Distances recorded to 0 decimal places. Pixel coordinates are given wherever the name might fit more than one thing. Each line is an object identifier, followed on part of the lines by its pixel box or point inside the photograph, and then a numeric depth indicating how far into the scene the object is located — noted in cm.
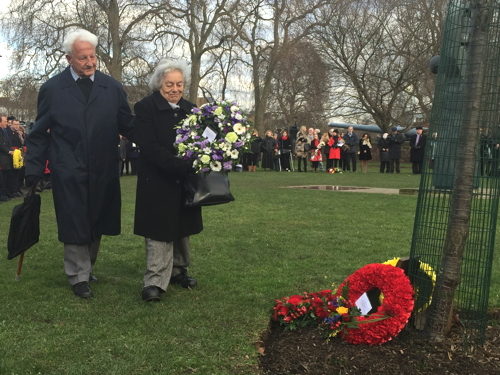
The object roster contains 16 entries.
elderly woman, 501
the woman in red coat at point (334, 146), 2670
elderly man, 521
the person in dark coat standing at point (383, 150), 2680
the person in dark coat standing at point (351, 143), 2695
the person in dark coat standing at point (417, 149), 2494
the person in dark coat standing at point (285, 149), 2827
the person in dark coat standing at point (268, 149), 2880
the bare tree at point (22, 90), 3069
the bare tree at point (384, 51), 3253
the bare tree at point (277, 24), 3456
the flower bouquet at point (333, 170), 2611
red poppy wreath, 387
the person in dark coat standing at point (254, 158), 2844
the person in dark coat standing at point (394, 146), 2634
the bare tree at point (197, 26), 3281
